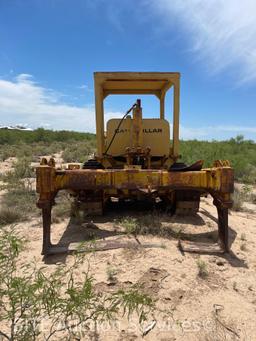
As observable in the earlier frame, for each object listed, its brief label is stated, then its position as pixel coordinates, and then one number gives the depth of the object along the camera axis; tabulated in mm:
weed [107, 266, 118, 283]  2900
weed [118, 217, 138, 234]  4098
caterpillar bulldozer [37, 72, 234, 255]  3604
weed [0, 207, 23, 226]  4920
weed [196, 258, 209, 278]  3064
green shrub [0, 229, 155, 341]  1774
